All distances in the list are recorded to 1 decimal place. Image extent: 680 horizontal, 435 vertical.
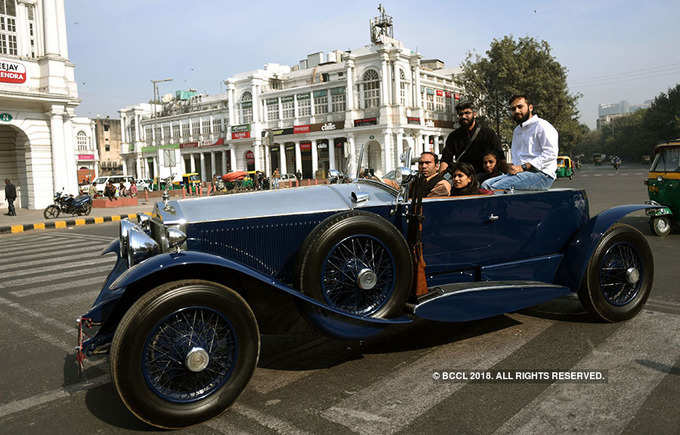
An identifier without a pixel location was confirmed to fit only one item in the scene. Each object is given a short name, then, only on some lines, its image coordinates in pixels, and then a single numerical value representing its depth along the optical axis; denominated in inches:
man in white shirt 179.0
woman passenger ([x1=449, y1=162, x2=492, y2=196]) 165.2
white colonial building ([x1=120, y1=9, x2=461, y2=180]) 1953.7
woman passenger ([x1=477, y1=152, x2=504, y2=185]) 199.8
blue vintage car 111.0
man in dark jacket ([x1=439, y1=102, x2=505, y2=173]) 204.7
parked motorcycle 797.2
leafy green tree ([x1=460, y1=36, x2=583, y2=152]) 1897.1
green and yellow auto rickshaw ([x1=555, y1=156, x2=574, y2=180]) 1589.6
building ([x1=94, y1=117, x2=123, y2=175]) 3235.7
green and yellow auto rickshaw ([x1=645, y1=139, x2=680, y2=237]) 360.5
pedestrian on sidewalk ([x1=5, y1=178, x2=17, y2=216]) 847.1
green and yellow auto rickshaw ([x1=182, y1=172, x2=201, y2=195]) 1452.8
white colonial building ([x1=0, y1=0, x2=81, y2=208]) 949.8
